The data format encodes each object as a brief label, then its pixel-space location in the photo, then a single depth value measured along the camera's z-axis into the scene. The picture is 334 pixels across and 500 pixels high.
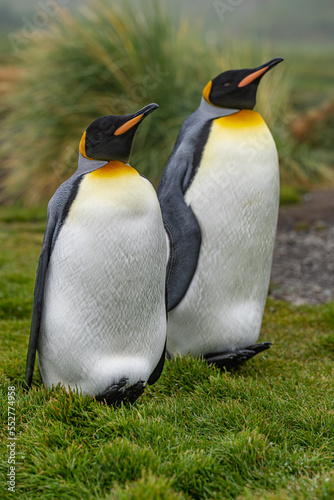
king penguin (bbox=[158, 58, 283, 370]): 6.14
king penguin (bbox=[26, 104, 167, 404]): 4.89
